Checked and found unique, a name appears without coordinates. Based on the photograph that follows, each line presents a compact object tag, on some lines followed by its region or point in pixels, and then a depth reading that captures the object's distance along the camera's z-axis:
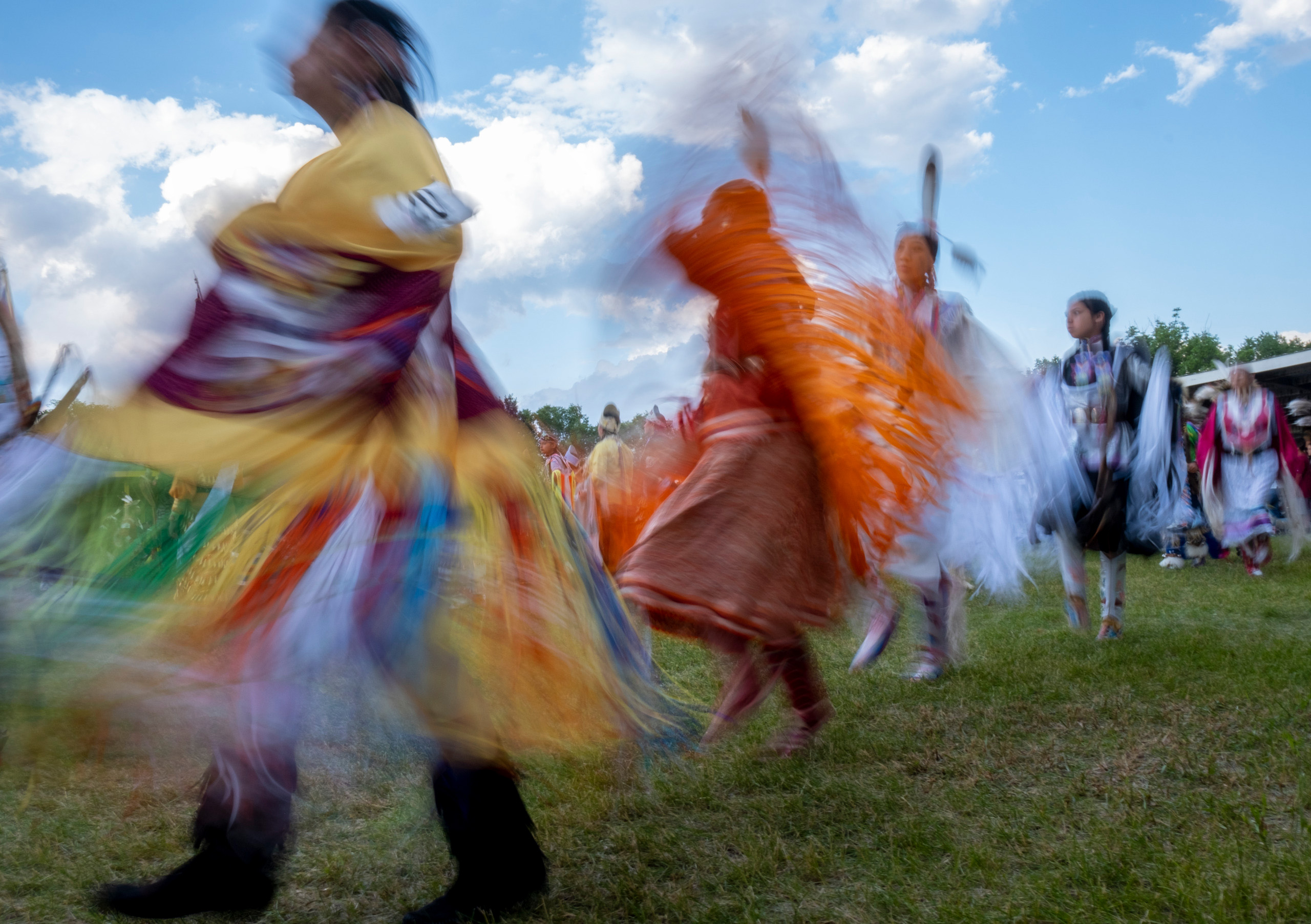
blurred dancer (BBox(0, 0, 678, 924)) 1.56
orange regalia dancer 2.26
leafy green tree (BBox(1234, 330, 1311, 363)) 37.25
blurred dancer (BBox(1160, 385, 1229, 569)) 8.77
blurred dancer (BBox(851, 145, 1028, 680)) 2.56
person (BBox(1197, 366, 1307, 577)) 7.26
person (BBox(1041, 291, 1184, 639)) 4.71
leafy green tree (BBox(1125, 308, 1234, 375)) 32.31
